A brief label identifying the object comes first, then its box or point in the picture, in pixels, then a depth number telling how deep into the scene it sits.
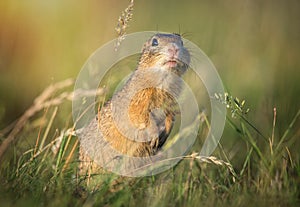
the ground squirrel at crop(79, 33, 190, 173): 9.02
